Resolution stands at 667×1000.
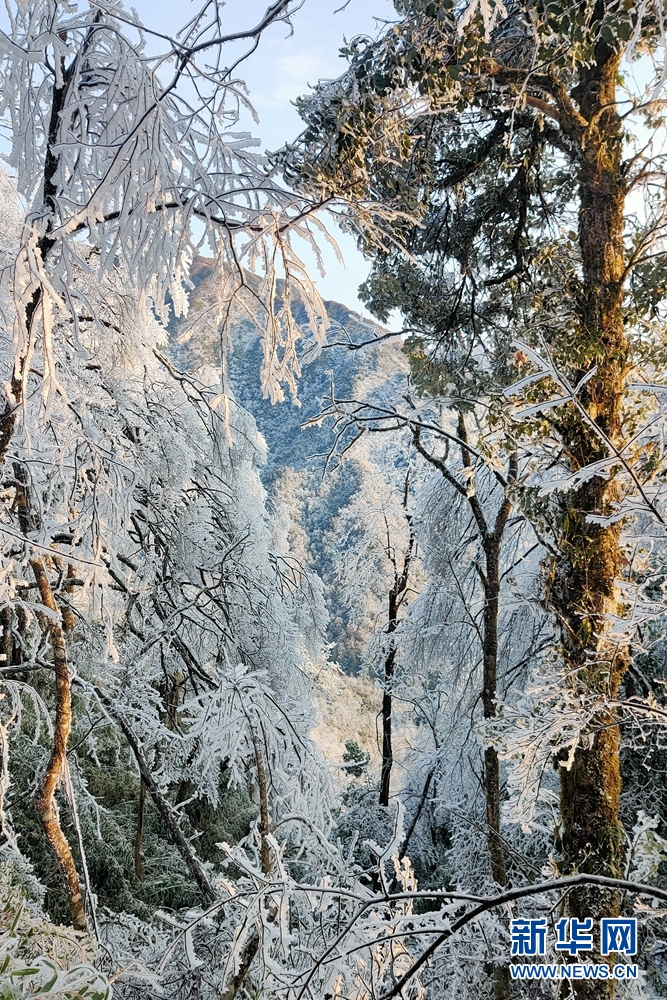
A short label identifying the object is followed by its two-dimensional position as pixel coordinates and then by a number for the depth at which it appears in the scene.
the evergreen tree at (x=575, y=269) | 2.39
